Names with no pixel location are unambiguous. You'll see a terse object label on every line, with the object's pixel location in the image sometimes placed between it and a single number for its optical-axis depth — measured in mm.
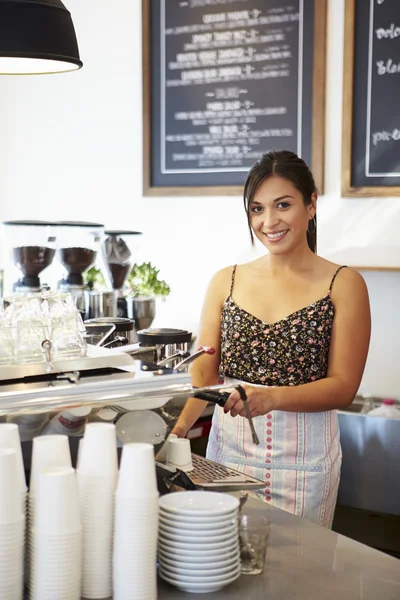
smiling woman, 2238
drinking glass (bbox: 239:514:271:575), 1474
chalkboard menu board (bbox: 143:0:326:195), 3439
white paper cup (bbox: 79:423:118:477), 1365
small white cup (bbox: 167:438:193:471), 1700
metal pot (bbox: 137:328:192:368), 2016
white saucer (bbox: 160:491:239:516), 1395
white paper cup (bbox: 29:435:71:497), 1347
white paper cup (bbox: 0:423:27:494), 1317
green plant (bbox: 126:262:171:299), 3664
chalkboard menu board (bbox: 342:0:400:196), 3248
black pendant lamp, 2023
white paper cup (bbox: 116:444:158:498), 1314
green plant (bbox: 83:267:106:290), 3648
